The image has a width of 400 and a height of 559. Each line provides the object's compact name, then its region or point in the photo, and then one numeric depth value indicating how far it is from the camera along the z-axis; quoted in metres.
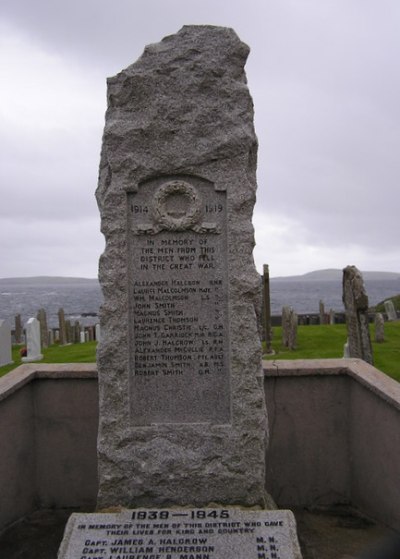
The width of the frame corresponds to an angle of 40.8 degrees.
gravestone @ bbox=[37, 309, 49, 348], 21.53
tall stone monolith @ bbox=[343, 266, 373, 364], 9.68
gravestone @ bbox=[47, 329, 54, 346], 23.13
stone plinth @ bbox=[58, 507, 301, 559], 3.69
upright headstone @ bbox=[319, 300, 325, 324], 27.66
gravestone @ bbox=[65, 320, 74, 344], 23.40
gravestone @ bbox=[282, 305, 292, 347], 15.45
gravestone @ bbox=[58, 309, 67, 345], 22.58
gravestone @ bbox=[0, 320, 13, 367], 15.65
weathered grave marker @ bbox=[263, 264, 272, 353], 13.65
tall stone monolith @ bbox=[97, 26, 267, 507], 4.50
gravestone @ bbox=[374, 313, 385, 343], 15.69
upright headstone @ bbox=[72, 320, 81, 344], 23.67
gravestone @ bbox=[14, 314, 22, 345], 24.75
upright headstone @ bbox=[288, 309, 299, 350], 14.86
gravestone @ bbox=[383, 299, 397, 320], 25.81
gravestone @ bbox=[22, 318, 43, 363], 15.91
